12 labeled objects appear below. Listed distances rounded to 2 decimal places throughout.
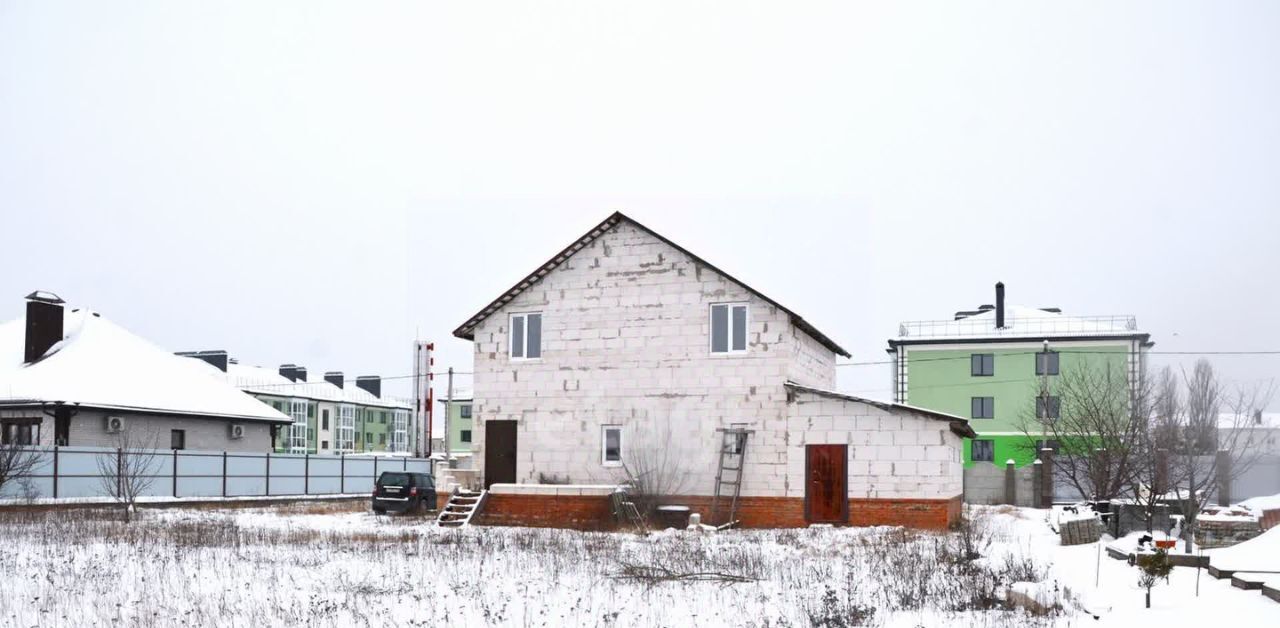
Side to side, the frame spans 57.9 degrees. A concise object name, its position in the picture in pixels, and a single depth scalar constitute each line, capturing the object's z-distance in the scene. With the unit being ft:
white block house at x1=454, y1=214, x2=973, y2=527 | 85.66
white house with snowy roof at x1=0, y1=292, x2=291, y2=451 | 116.47
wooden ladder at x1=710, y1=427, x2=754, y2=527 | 88.17
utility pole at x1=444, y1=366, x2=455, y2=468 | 163.73
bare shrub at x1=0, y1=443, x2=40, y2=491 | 92.87
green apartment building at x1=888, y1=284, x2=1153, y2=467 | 186.39
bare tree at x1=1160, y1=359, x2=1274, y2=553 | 84.74
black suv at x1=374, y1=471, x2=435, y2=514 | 105.60
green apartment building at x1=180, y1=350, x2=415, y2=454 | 270.67
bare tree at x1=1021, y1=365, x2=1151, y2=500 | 89.71
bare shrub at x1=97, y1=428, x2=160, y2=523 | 92.53
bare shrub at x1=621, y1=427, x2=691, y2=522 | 89.20
